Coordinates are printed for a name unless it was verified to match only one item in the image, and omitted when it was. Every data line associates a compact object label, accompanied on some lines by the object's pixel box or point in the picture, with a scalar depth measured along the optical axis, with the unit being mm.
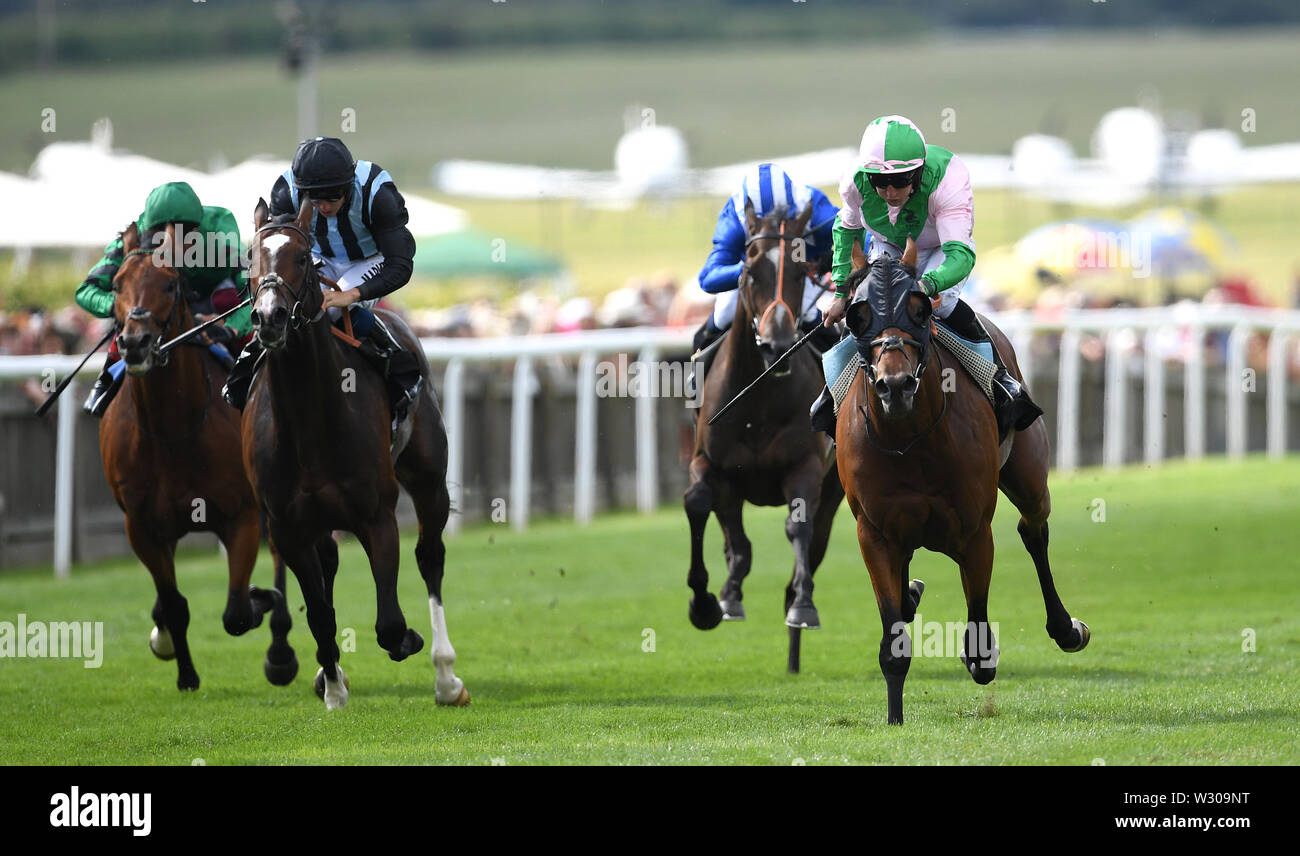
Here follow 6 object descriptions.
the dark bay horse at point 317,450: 13531
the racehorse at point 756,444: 16016
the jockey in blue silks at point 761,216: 16453
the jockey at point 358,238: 14156
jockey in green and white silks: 12781
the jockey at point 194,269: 15547
